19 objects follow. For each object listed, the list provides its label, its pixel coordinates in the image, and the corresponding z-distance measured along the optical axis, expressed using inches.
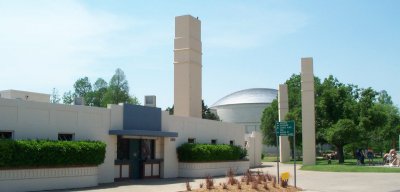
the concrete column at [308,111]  1792.6
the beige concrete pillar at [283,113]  2192.4
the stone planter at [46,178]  743.7
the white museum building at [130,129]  789.2
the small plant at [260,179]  801.1
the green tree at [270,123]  2787.9
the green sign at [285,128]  840.9
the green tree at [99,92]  3799.2
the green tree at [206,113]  3233.3
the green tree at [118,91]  3528.5
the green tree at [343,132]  1781.5
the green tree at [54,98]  3785.7
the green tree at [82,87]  4001.5
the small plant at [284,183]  826.2
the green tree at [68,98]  3985.0
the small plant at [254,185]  754.5
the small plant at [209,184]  735.1
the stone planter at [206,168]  1155.9
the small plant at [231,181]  778.2
